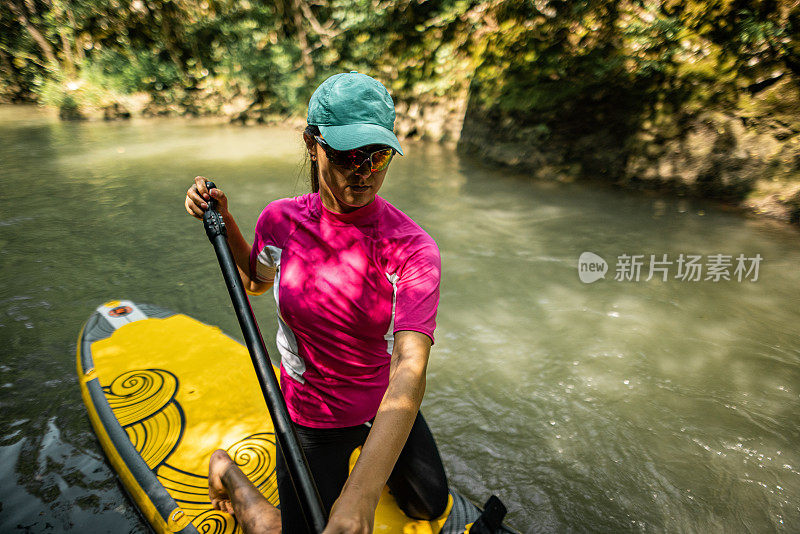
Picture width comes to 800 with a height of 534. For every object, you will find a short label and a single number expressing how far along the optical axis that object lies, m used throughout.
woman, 1.27
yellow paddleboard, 2.03
